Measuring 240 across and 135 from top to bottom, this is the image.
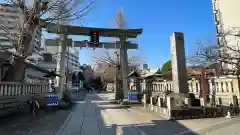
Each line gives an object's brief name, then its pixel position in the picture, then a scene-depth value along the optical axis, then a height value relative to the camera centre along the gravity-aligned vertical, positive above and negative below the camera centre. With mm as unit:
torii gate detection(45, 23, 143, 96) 14157 +3900
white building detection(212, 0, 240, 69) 22676 +10707
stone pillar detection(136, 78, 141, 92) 16361 -410
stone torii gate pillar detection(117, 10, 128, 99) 15217 +1956
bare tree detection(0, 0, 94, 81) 7752 +3236
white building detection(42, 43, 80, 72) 74530 +10883
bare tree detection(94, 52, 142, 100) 17564 +2614
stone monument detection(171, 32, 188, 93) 9075 +1025
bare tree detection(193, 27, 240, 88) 10709 +2106
